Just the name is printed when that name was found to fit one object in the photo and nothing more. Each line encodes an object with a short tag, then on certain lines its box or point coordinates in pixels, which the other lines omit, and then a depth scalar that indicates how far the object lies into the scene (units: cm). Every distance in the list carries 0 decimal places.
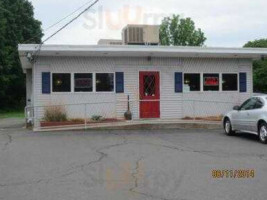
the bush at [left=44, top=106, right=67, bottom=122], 1432
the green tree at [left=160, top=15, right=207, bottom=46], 4576
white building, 1493
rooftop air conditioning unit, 1728
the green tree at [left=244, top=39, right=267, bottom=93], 4386
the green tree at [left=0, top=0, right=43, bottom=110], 3366
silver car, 1077
